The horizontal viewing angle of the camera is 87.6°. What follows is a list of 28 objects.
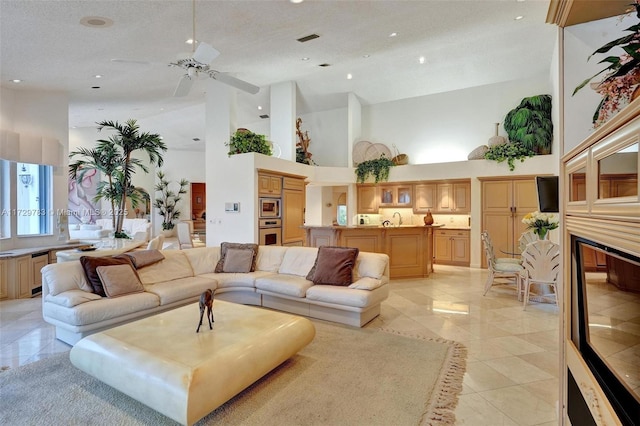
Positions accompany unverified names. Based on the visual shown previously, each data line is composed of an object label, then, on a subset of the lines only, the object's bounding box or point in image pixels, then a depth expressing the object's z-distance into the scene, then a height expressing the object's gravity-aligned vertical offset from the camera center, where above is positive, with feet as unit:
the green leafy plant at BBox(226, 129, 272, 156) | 21.22 +4.46
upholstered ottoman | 6.67 -3.28
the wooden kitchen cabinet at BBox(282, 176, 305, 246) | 23.89 +0.11
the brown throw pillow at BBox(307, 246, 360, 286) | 13.55 -2.24
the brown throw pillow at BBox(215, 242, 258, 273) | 16.11 -1.87
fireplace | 3.85 -1.52
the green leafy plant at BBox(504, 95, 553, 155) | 22.84 +6.08
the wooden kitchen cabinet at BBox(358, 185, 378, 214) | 29.63 +1.19
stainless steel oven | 21.74 -1.31
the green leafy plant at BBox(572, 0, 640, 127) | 4.13 +1.75
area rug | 7.25 -4.44
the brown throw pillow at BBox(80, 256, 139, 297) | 11.79 -1.97
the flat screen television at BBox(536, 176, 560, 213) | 7.52 +0.45
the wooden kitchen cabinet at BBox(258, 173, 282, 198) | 21.42 +1.81
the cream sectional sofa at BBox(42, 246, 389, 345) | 10.94 -2.97
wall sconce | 19.16 +2.07
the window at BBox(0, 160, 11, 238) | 17.93 +0.66
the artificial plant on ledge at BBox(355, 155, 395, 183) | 27.99 +3.71
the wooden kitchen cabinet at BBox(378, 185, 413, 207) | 28.37 +1.44
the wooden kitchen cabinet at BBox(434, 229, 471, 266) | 26.03 -2.76
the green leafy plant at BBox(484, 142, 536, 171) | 23.12 +4.17
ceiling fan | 10.97 +5.09
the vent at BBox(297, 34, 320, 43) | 17.00 +9.03
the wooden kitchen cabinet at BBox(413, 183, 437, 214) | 27.37 +1.24
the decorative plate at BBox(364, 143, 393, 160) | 28.96 +5.30
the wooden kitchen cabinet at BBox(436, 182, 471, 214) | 26.02 +1.17
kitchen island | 20.48 -1.83
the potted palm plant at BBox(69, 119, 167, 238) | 21.44 +3.51
